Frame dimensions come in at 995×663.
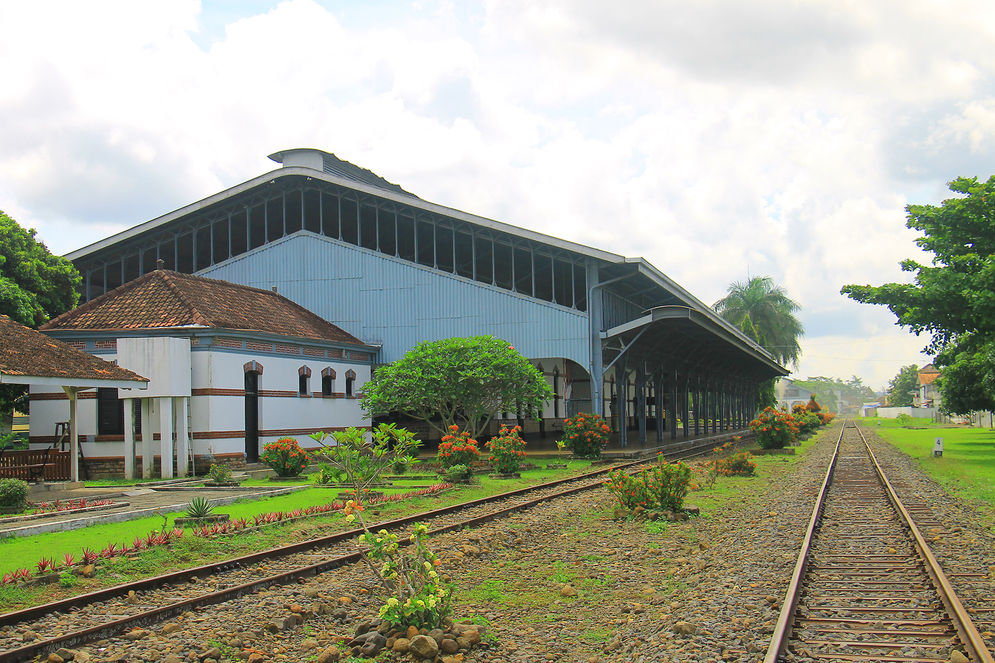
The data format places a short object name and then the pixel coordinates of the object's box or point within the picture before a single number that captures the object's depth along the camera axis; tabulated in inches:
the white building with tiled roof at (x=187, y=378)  876.0
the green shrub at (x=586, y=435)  1098.1
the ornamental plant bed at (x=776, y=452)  1319.3
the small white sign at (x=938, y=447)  1214.3
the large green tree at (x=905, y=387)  5482.3
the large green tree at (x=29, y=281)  1037.2
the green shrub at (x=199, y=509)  513.3
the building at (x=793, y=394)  7161.9
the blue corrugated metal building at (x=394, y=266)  1200.8
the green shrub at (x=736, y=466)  899.4
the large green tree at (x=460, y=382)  1032.8
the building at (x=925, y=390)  4352.1
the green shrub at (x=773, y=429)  1337.4
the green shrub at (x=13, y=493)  550.6
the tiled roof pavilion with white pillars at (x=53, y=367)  647.1
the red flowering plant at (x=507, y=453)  871.7
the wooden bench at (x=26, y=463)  717.3
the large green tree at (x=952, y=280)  1084.5
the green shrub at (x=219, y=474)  764.0
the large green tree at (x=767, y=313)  3102.9
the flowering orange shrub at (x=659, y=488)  572.1
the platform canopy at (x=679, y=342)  1140.5
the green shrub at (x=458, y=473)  788.6
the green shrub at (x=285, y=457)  844.6
